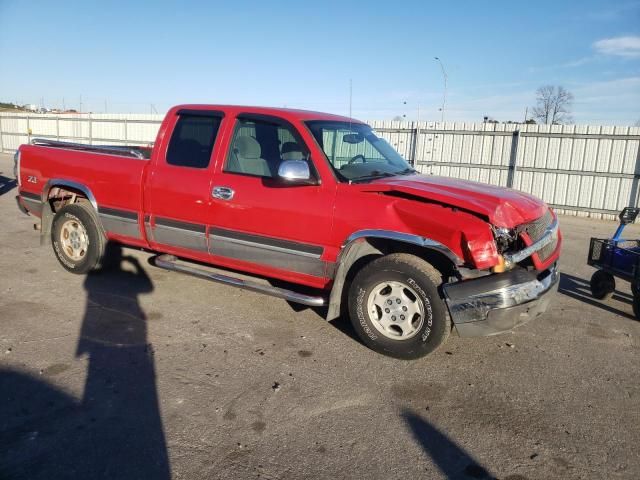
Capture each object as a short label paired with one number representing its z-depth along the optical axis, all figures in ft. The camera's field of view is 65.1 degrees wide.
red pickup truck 12.53
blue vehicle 17.39
